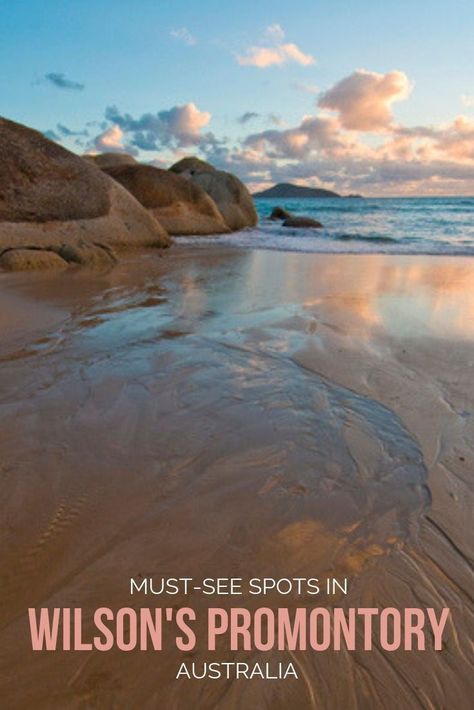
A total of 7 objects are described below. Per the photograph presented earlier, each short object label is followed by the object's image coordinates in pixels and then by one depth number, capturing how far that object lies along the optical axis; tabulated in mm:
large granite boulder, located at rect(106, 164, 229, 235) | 16156
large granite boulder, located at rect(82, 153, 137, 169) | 22391
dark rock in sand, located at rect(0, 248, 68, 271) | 8008
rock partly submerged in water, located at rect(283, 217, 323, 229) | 20922
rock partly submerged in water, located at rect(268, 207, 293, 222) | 26322
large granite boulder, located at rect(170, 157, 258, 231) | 19688
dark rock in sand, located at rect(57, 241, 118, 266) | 8930
